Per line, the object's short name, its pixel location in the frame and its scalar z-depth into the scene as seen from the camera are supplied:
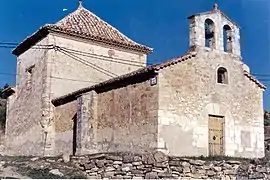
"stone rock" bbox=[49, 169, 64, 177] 10.77
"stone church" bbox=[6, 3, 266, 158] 12.70
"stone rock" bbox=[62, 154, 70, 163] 12.30
